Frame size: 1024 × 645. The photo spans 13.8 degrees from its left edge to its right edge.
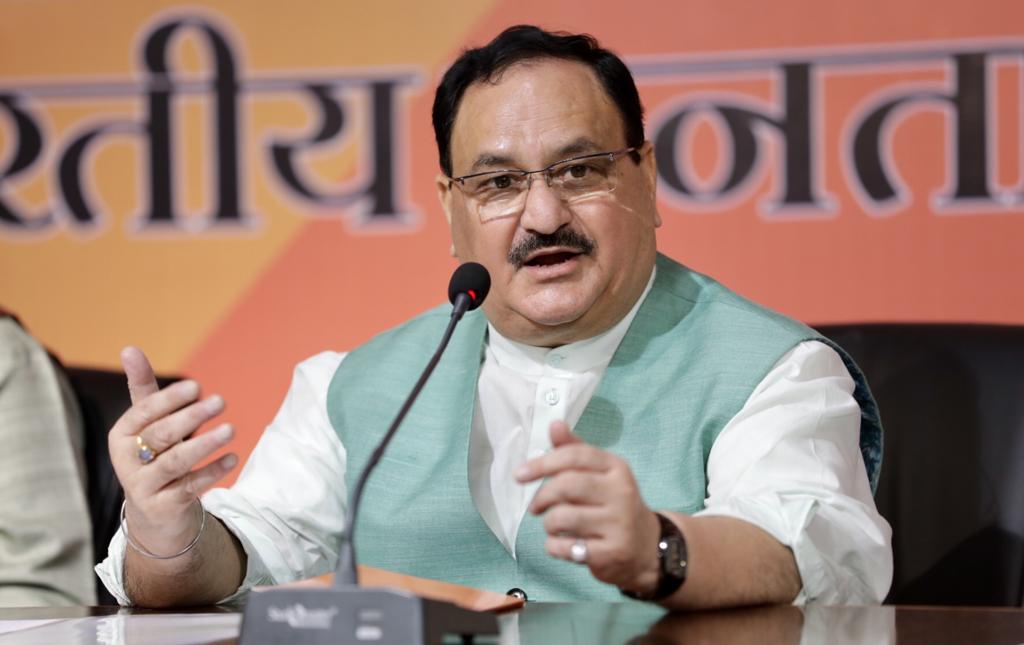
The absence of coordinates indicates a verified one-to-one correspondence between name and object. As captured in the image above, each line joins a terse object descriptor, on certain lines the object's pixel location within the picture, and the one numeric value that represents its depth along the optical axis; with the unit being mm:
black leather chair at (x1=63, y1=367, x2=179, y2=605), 3504
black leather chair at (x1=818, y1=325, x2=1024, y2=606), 3321
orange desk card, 2903
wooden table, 2905
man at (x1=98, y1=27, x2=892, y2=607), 3129
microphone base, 2810
